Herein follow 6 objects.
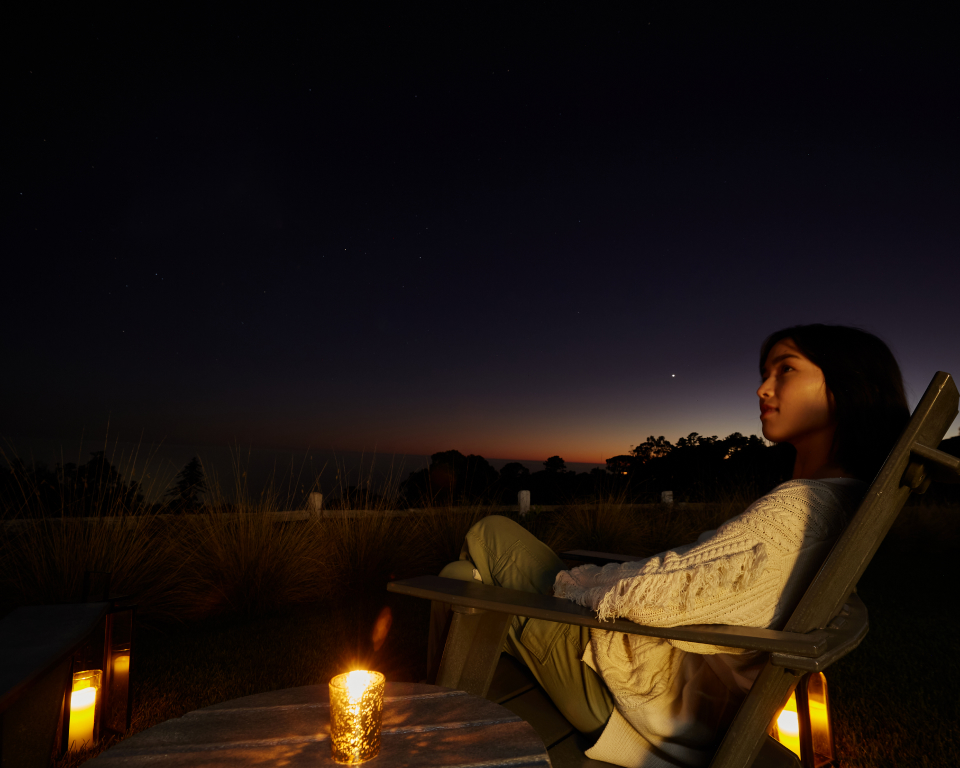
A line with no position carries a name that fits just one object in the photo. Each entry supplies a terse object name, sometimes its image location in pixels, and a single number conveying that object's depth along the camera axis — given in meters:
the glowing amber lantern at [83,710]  1.81
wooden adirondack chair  0.94
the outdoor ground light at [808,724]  1.55
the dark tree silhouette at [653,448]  16.73
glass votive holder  0.81
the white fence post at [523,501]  6.32
